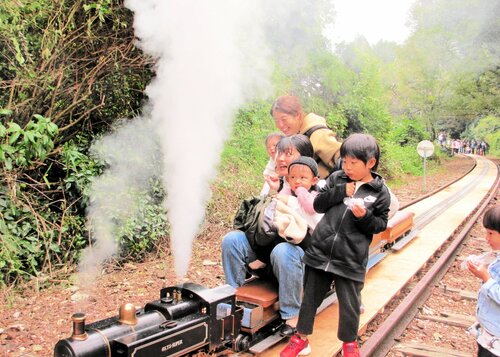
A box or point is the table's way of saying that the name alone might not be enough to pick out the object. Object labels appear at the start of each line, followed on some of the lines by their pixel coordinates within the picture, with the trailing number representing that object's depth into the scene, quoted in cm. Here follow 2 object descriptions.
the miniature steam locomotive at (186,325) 207
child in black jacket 284
